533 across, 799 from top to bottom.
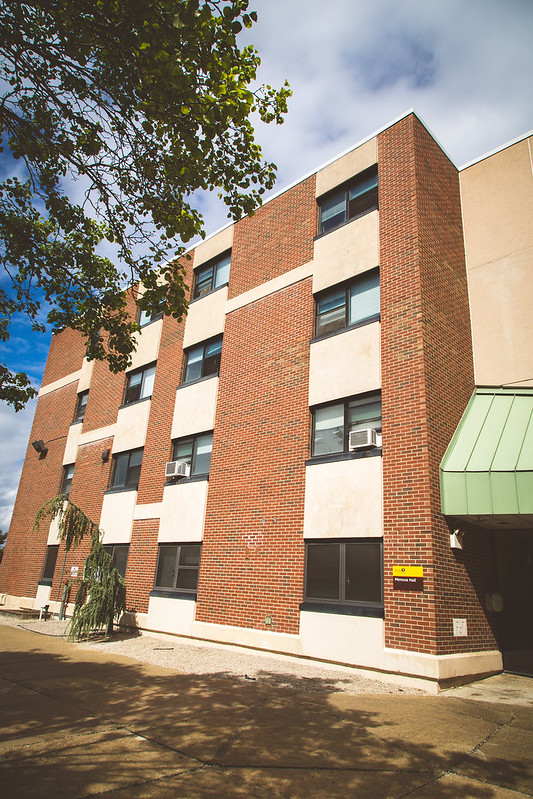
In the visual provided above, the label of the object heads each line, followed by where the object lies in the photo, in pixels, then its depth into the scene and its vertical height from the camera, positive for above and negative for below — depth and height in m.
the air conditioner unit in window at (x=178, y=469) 14.95 +3.13
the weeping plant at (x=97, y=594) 12.76 -0.47
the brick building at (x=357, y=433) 9.92 +3.66
